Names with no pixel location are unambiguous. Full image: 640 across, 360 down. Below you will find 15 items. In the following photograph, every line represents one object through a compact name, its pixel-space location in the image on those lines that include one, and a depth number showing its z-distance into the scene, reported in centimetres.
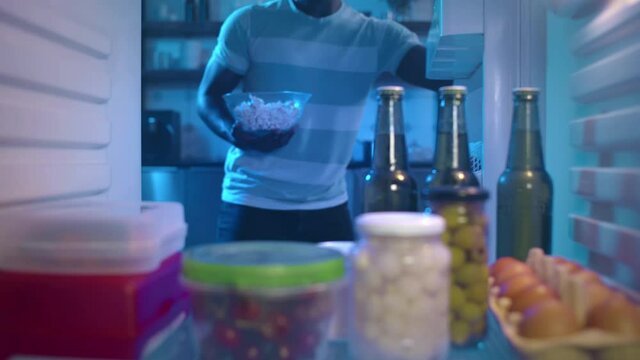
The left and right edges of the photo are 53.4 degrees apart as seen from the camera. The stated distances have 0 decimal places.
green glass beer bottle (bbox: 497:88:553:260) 74
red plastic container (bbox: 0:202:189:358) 57
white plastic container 60
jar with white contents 51
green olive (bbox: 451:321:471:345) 60
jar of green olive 59
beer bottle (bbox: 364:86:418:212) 74
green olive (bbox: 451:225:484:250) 59
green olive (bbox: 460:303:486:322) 60
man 148
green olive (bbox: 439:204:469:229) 60
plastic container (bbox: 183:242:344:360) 49
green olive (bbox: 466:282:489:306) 60
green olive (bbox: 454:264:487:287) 59
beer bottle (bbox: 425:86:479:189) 73
